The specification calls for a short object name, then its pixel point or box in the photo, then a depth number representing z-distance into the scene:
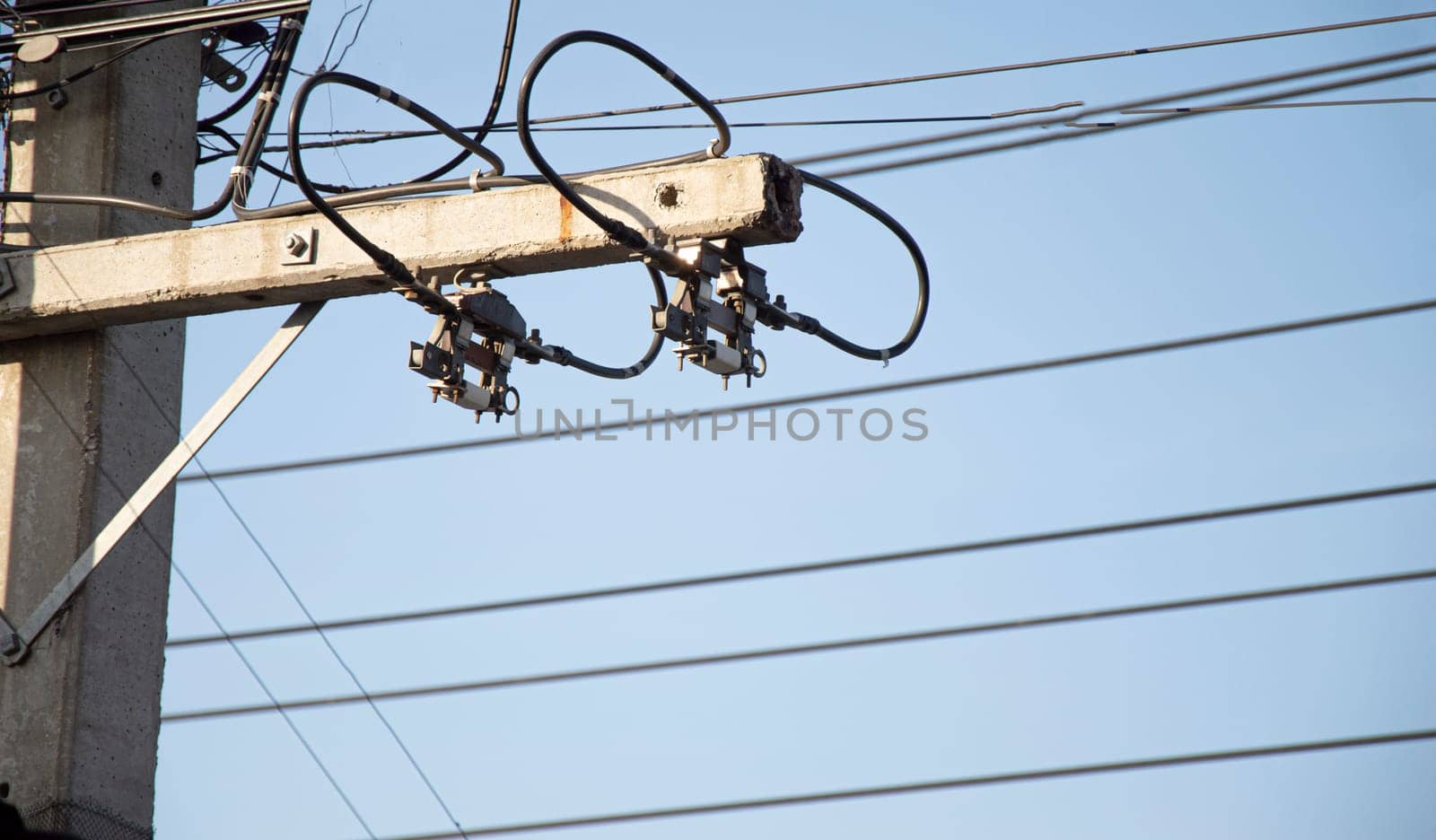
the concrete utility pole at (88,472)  11.72
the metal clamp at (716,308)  10.33
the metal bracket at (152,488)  11.57
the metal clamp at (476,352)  10.71
